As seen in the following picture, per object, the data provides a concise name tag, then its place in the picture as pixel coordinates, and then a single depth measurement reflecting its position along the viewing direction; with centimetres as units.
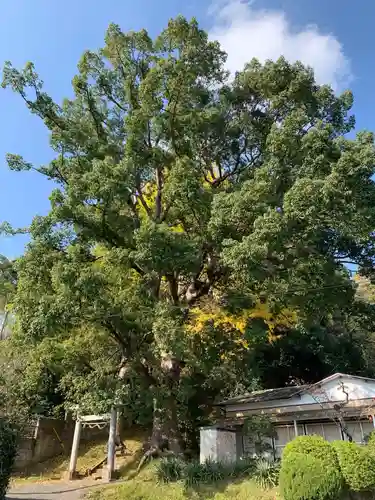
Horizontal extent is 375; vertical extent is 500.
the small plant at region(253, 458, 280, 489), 1173
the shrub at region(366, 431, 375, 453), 1173
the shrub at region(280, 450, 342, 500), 974
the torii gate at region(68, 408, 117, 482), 1474
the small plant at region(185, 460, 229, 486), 1262
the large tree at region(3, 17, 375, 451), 1227
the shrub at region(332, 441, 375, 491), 1030
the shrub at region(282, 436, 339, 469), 1050
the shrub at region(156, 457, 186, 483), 1299
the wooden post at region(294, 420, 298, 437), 1529
